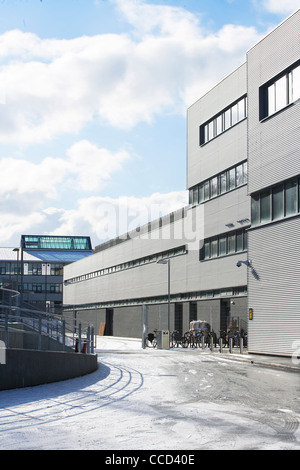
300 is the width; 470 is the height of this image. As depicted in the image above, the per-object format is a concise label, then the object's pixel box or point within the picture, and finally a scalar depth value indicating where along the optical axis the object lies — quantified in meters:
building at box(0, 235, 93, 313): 117.62
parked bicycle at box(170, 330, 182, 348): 40.00
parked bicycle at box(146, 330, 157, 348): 39.44
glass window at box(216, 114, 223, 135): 42.66
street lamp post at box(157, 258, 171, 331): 44.03
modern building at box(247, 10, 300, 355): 27.94
